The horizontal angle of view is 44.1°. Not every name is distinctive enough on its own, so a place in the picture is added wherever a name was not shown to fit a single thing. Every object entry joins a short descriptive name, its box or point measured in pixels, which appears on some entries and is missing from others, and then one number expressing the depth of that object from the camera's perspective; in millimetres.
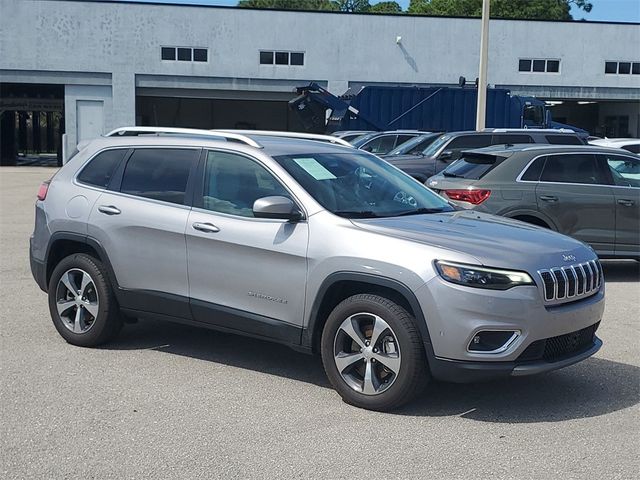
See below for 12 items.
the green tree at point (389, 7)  91938
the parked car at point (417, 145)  17094
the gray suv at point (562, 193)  9891
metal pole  21297
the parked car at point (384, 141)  19969
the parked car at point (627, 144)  19141
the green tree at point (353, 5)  100875
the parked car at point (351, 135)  23238
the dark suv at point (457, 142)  15227
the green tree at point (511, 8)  66688
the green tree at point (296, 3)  95125
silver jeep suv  4820
